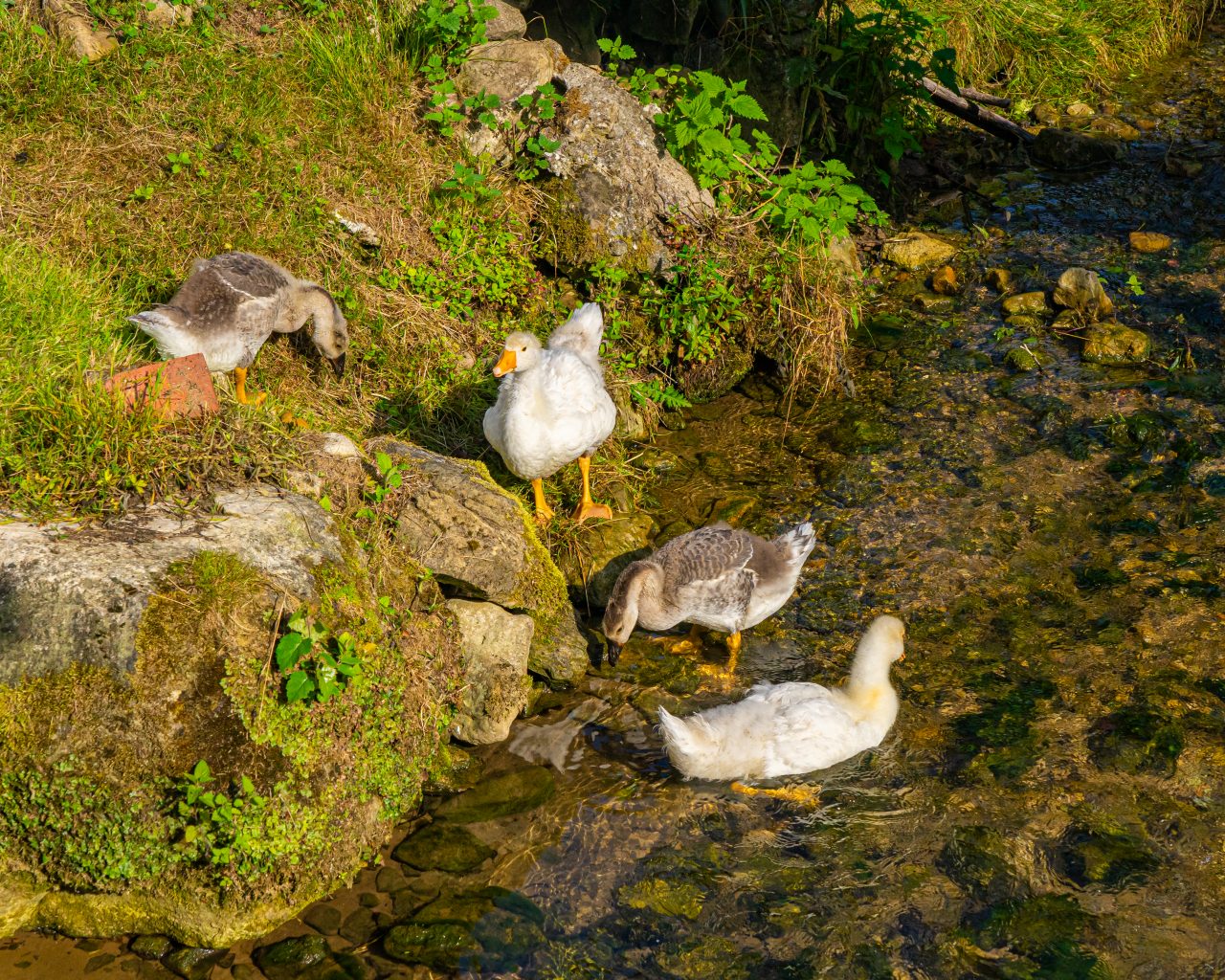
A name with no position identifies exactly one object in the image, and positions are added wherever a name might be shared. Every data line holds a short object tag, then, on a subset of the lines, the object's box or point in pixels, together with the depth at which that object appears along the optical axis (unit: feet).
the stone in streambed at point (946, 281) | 29.43
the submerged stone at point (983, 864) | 14.94
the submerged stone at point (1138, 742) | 16.52
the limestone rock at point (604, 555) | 21.06
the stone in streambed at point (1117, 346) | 25.93
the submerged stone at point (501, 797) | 16.56
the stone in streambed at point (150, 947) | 14.16
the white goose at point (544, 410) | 19.85
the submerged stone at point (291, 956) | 14.02
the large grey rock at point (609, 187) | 26.40
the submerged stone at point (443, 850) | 15.66
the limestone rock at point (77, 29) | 26.27
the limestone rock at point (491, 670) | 17.81
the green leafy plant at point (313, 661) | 15.14
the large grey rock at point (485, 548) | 18.79
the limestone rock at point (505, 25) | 28.55
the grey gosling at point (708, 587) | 19.02
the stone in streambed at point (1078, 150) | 35.12
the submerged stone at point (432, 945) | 14.28
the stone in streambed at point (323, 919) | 14.61
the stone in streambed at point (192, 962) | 13.93
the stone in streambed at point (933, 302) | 28.87
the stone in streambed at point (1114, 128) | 36.35
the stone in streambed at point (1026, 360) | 26.12
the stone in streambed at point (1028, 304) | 28.09
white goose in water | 16.79
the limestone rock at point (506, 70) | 27.17
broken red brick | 17.43
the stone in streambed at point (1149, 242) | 30.01
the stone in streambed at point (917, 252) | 30.63
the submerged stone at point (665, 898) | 15.03
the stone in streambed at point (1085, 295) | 27.17
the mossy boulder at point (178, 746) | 14.24
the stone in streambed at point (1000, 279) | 29.12
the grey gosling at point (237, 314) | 20.11
